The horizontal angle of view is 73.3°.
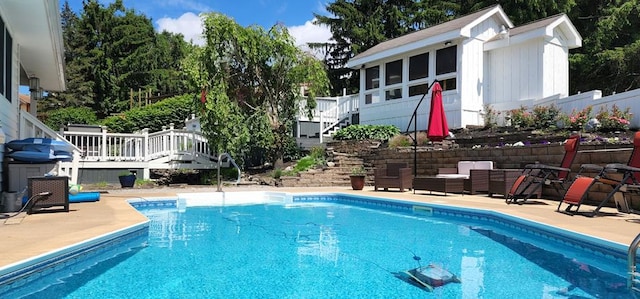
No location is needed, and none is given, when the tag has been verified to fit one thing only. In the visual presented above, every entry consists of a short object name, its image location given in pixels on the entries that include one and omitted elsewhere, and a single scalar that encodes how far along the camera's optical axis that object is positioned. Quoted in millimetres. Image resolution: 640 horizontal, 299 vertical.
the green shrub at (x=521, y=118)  11940
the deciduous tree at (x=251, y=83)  14062
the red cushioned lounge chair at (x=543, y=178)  7258
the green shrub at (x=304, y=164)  14320
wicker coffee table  9766
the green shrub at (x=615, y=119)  9594
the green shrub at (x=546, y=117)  11430
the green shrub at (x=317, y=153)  15281
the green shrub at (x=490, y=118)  14078
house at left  7164
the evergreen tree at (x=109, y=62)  30016
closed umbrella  11469
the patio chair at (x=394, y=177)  11062
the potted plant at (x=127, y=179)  12406
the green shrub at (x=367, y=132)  15422
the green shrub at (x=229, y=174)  14752
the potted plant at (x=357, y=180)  11945
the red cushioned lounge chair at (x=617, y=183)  5551
